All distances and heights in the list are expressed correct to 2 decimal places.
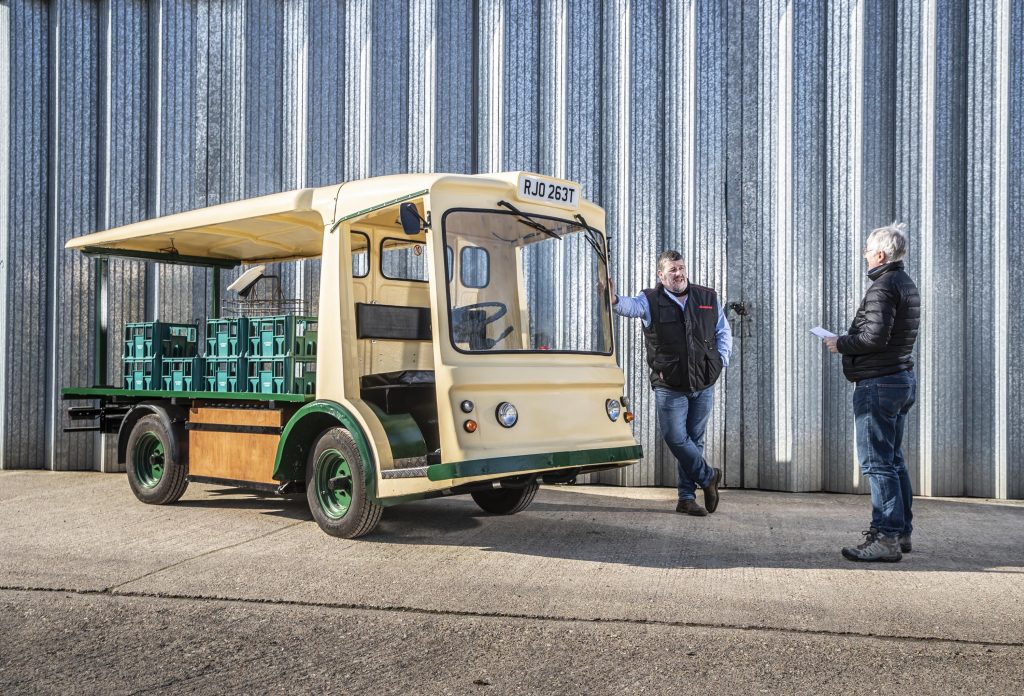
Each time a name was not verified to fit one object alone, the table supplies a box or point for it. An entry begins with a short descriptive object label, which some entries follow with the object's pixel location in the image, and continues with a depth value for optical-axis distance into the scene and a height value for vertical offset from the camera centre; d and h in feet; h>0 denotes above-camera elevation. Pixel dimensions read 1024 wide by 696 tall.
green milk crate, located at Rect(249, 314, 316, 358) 22.98 +0.29
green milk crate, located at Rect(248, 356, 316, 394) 22.75 -0.67
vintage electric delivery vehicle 19.39 -0.33
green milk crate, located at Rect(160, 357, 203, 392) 25.39 -0.66
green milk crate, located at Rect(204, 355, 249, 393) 24.06 -0.69
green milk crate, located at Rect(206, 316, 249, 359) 24.16 +0.29
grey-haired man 17.93 -0.58
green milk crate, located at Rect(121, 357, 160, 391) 26.58 -0.70
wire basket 31.48 +1.55
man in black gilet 23.27 -0.18
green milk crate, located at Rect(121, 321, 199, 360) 26.66 +0.22
